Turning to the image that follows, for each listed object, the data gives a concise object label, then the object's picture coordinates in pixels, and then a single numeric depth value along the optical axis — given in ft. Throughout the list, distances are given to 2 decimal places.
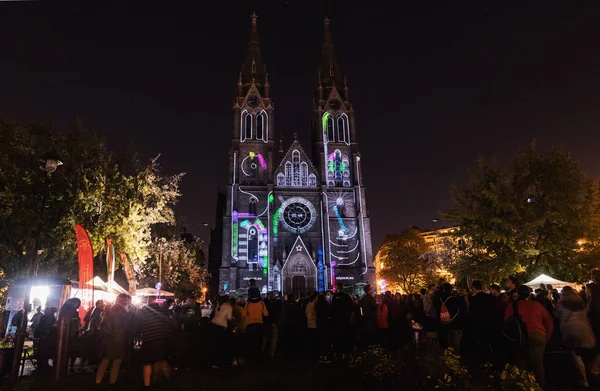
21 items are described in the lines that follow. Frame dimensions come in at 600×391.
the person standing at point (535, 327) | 22.67
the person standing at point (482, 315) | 25.59
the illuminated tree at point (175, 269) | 121.80
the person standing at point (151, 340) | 24.59
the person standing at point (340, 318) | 35.78
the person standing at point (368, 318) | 42.04
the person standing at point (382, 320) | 39.40
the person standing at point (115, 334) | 25.41
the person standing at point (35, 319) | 50.81
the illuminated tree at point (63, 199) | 58.54
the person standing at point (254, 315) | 35.99
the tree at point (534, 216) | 72.49
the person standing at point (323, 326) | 36.52
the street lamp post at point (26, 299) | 28.55
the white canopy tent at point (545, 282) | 59.92
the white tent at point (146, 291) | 93.01
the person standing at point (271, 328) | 38.32
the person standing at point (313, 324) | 37.55
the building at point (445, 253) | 83.34
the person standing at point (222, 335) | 34.17
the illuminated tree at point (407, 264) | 179.11
